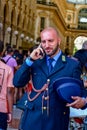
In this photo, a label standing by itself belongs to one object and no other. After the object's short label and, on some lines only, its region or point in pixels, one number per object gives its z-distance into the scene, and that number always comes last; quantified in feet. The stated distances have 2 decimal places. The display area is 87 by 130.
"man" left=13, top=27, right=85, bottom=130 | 14.46
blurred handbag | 14.95
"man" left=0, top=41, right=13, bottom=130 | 17.89
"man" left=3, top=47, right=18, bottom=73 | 41.39
